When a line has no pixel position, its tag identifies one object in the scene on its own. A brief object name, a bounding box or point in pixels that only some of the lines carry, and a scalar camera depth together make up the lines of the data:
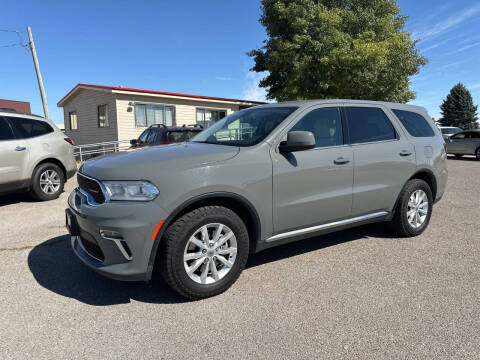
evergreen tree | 50.75
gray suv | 2.64
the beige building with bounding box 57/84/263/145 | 16.16
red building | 35.85
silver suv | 6.07
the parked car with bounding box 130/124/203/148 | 8.37
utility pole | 16.42
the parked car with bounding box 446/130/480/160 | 16.14
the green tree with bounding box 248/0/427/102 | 19.39
